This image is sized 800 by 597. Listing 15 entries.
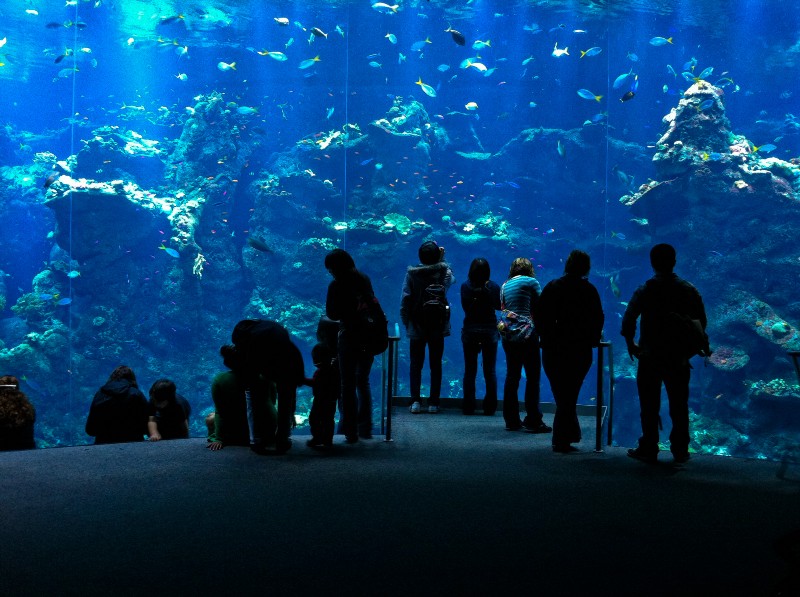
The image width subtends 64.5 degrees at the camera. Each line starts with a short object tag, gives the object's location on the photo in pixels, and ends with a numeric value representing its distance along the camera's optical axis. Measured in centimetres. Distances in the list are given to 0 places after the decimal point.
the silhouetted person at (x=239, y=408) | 525
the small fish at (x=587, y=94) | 2071
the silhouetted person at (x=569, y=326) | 530
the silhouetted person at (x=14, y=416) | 525
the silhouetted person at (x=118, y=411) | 575
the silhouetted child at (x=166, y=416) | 599
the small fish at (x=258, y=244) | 1817
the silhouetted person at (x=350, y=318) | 549
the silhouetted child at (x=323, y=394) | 542
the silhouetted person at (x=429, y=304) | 714
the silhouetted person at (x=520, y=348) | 650
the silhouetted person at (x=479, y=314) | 719
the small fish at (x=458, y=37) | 1738
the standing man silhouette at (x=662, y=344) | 496
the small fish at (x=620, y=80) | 1974
